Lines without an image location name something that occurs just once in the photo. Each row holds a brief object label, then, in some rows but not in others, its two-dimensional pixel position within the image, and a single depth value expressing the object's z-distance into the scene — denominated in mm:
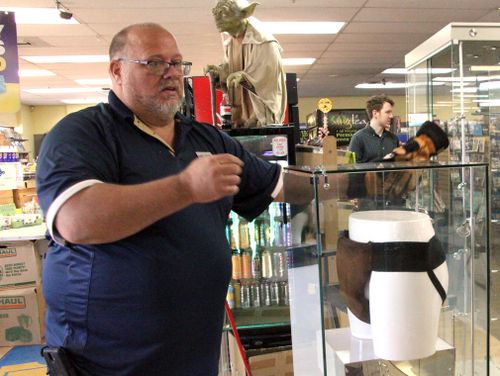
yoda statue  2398
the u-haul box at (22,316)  3961
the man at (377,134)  4199
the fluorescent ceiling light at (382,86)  11574
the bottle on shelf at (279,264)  2877
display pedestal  1319
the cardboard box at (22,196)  6133
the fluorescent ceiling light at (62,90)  10766
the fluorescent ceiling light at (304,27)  6004
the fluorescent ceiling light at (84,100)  12812
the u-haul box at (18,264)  4027
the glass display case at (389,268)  1178
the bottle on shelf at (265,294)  2850
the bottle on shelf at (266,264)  2859
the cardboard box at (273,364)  2607
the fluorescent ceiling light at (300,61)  8172
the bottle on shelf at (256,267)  2844
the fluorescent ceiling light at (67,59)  7375
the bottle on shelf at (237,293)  2824
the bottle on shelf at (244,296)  2832
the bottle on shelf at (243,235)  2838
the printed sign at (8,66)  3965
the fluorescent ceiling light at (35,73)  8414
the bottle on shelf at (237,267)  2810
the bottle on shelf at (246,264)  2828
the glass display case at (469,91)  2867
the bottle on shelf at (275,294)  2859
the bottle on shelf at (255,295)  2840
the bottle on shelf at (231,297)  2802
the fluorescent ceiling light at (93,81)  9641
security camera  4960
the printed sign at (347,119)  11157
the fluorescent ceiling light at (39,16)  5051
